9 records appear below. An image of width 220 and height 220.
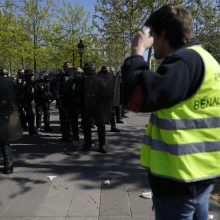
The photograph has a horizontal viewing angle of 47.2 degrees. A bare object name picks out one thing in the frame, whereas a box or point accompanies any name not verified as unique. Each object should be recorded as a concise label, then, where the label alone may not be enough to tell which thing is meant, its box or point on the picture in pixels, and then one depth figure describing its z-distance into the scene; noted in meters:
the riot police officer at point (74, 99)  5.48
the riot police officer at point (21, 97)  6.49
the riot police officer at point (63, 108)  5.91
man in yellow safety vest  1.13
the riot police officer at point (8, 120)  3.91
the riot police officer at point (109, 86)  5.17
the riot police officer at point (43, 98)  6.91
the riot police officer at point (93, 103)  5.09
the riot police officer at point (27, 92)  6.68
